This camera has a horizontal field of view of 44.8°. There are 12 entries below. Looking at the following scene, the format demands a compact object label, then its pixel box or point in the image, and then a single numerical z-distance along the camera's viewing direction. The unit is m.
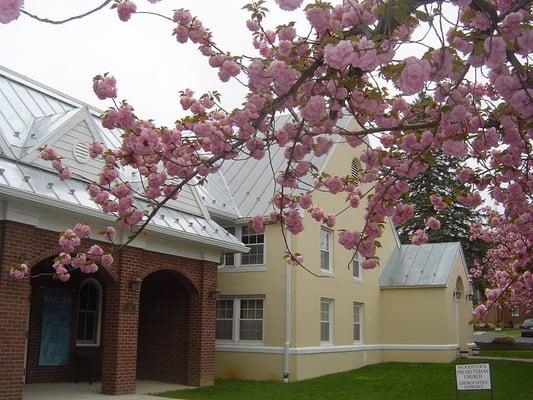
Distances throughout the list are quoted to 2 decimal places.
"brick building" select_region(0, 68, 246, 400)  11.75
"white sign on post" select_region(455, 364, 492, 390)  11.29
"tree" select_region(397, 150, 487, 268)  41.28
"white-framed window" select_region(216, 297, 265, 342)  19.27
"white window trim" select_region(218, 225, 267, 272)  19.58
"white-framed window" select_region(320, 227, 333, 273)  20.56
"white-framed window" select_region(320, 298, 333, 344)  20.39
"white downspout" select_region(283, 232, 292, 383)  18.12
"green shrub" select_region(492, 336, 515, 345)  34.84
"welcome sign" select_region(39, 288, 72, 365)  15.85
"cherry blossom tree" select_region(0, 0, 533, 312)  4.52
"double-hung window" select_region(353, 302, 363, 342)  22.86
